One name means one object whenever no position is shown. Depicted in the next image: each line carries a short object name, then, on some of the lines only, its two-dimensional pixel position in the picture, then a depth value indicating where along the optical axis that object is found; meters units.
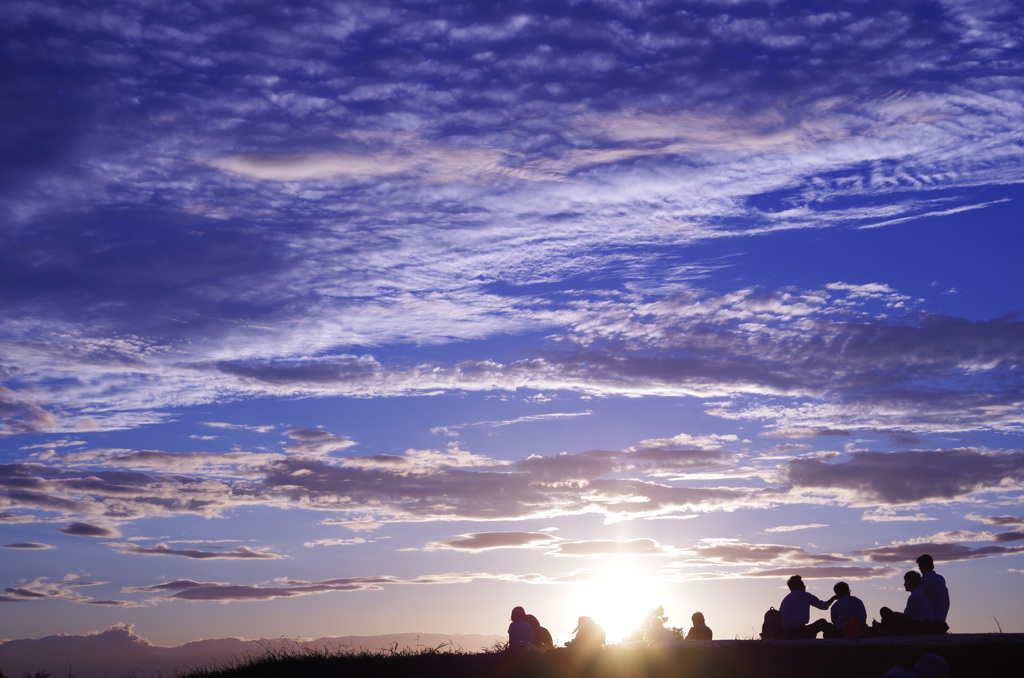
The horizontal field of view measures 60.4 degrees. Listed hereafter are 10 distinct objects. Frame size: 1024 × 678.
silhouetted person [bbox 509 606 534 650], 20.25
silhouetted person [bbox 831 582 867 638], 18.94
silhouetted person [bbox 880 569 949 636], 19.23
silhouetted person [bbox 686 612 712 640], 22.70
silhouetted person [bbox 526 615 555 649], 21.66
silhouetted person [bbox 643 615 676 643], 20.30
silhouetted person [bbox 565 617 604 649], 19.97
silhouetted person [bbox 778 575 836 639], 20.22
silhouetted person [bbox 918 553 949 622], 19.20
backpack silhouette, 20.52
